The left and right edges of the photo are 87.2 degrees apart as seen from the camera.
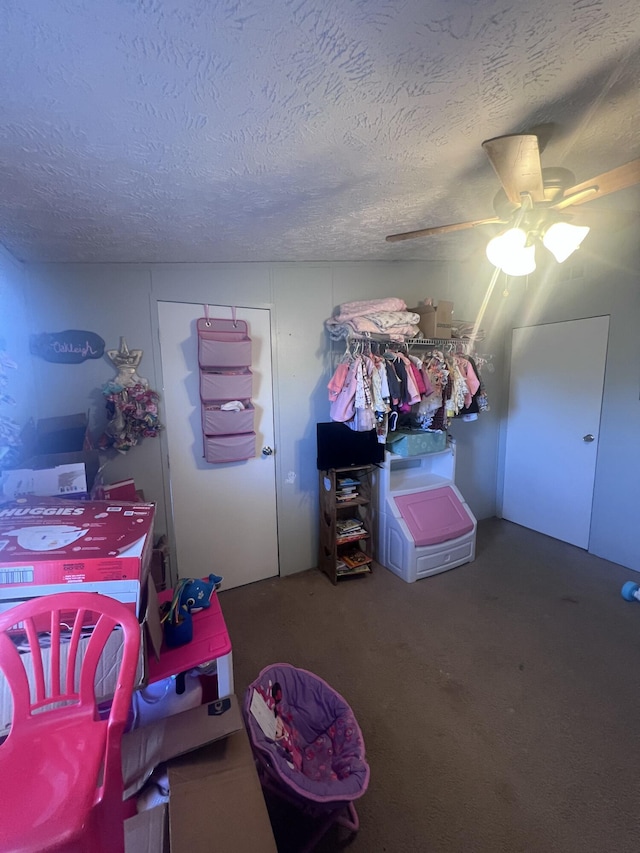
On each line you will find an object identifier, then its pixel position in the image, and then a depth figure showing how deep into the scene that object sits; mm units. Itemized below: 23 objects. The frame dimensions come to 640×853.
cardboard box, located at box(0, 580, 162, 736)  852
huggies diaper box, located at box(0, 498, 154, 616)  910
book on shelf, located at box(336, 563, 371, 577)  2596
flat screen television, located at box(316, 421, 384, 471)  2520
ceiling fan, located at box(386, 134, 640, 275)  1089
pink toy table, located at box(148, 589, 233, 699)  1096
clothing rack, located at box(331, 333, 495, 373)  2520
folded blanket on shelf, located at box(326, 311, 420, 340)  2426
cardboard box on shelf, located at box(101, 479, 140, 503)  1824
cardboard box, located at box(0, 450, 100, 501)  1359
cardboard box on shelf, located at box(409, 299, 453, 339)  2662
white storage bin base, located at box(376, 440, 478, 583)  2559
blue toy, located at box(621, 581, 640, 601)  2203
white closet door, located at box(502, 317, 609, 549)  2852
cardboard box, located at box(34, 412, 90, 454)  1704
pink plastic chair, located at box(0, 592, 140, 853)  638
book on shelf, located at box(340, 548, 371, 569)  2641
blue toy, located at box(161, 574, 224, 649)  1184
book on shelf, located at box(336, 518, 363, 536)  2666
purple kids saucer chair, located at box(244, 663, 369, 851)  1050
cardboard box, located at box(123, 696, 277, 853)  824
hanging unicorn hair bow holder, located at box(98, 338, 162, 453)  2012
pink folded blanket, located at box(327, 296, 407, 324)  2471
